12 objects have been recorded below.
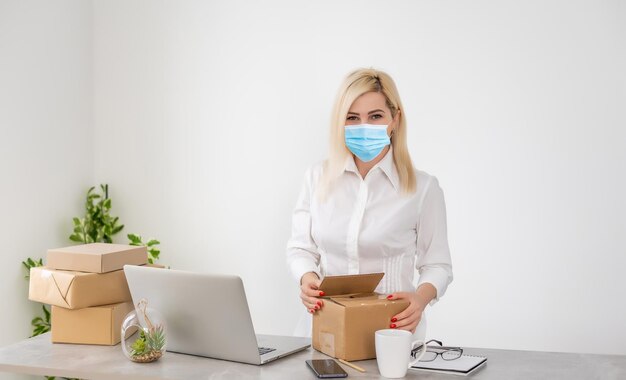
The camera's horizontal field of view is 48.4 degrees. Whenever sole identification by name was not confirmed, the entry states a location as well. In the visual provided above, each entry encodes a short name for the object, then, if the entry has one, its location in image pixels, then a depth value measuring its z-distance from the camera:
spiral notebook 1.77
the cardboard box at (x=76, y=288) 2.04
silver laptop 1.83
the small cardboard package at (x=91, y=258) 2.09
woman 2.35
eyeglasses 1.90
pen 1.78
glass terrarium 1.86
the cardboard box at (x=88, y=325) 2.04
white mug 1.72
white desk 1.75
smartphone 1.71
